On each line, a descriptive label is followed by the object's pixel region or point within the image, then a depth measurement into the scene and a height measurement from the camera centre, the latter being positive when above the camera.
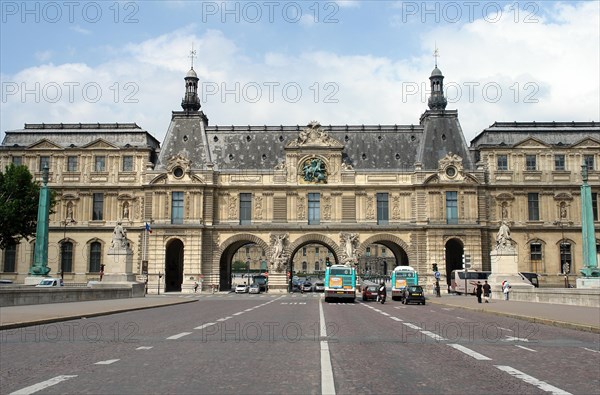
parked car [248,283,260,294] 70.84 -3.10
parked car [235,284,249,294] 70.69 -3.09
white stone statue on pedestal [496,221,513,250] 47.72 +1.65
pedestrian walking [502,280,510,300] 44.29 -1.90
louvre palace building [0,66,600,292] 68.06 +6.75
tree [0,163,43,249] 57.28 +5.21
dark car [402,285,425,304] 44.00 -2.31
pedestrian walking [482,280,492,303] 46.22 -2.04
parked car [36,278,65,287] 44.22 -1.49
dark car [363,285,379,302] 50.83 -2.43
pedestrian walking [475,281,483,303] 40.78 -1.91
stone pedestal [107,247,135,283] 47.06 -0.40
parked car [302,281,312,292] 81.61 -3.24
